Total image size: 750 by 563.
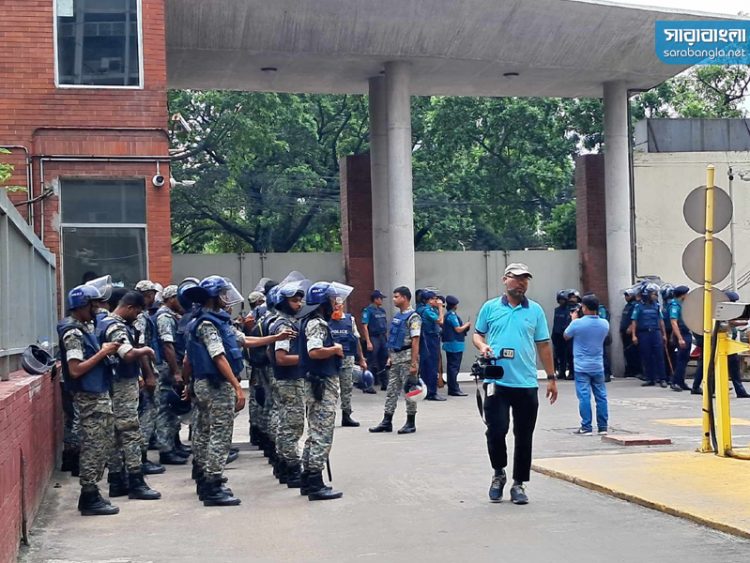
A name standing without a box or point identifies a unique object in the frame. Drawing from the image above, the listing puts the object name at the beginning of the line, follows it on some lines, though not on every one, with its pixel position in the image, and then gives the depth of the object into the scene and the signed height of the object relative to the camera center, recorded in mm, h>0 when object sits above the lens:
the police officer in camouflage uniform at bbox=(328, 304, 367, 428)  15148 -947
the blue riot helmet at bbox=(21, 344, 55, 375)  9471 -575
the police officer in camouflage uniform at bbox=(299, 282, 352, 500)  9906 -849
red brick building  17359 +2574
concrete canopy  20453 +4695
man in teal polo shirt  9336 -847
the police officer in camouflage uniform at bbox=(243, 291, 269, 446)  13117 -1023
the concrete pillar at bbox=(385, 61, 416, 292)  22328 +2109
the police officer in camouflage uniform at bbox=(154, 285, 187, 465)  12391 -1066
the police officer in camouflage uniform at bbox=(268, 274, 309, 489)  10398 -870
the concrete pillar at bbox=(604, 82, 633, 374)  24844 +1952
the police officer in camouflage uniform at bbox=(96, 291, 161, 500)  10086 -1016
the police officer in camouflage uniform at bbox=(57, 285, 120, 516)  9344 -804
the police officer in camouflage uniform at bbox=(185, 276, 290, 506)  9766 -768
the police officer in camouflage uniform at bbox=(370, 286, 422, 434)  14719 -986
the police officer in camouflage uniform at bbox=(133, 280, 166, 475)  11227 -961
